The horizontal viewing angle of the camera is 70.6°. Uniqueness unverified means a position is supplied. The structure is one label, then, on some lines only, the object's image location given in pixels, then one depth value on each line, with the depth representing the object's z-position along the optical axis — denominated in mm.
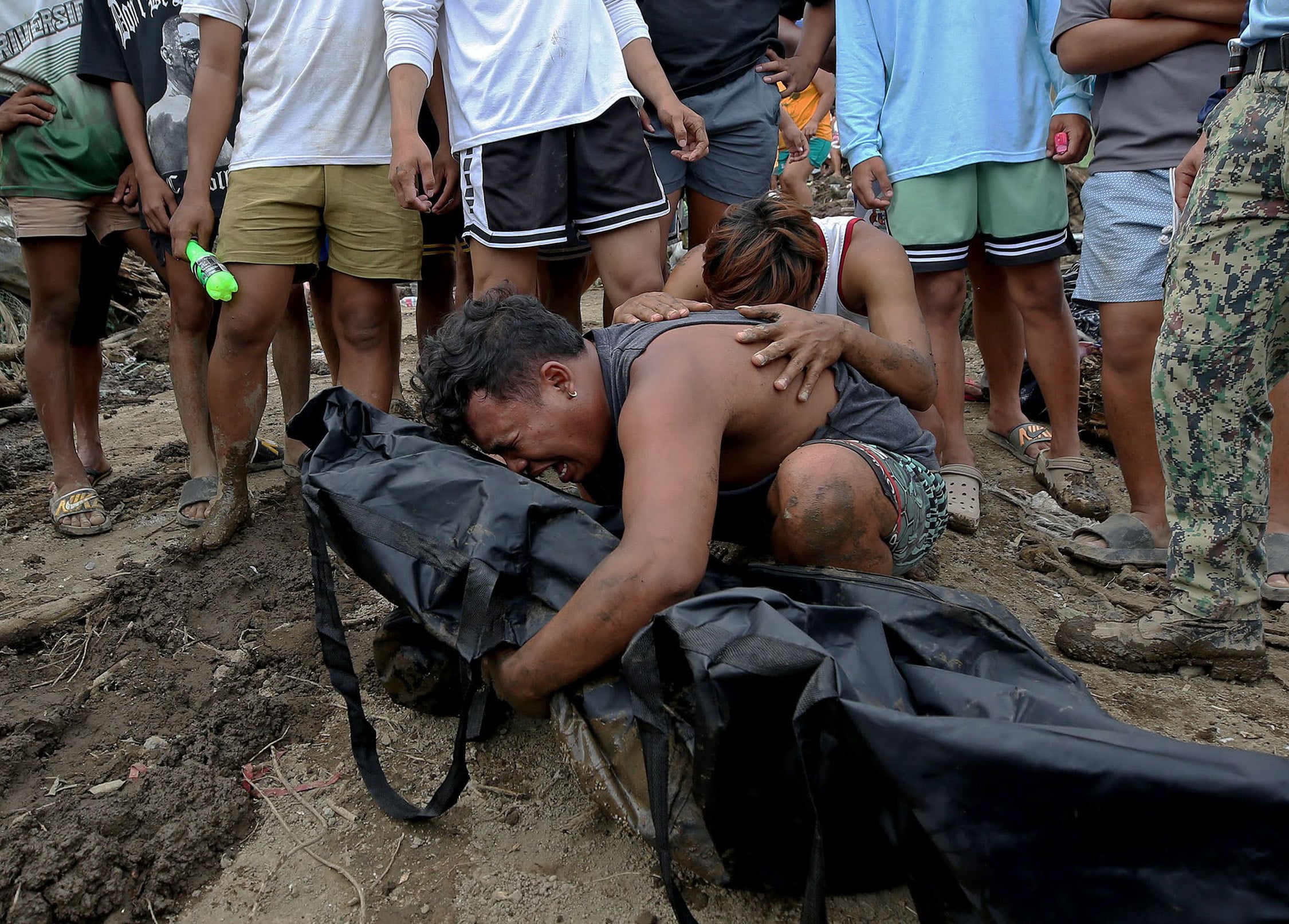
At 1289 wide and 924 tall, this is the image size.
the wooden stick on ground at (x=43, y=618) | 2500
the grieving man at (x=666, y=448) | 1564
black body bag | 1094
